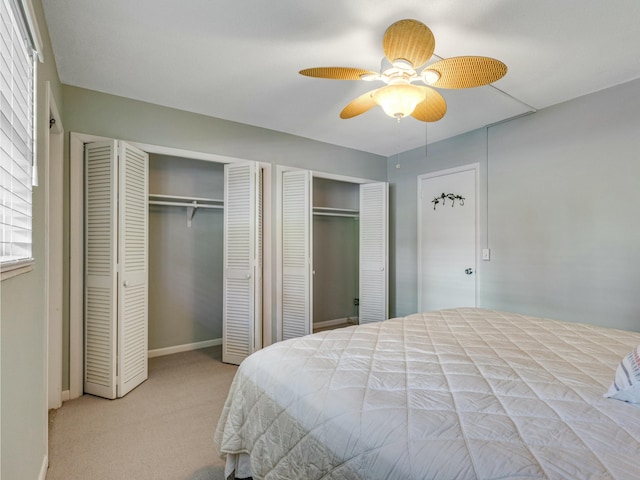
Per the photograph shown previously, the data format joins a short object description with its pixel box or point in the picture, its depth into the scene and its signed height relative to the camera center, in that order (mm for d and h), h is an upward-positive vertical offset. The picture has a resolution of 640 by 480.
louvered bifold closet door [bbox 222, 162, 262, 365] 3258 -223
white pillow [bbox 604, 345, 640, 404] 990 -441
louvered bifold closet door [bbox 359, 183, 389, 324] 4141 -139
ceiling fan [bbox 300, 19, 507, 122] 1573 +918
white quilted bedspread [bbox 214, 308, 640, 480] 807 -517
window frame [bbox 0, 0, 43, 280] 1087 +792
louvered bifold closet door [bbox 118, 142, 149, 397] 2566 -234
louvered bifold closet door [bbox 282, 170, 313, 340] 3543 -131
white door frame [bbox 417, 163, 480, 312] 3508 +442
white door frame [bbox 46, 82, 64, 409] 2383 -169
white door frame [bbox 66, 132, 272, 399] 2537 -152
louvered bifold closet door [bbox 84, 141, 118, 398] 2523 -213
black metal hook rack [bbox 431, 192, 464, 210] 3688 +518
